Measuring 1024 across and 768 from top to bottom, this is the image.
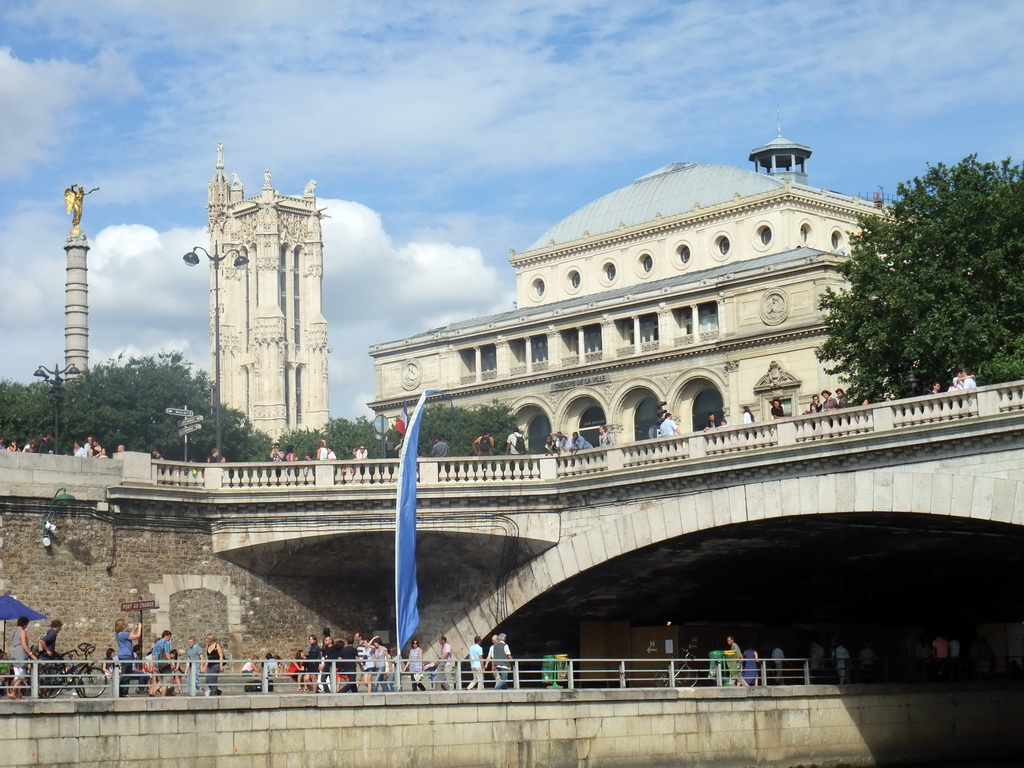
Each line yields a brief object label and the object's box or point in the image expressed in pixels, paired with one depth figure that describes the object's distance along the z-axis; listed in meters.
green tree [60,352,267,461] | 78.44
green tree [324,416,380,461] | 94.27
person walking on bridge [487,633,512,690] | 36.53
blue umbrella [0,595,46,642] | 36.88
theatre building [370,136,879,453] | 94.88
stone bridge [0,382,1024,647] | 38.25
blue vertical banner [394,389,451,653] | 39.00
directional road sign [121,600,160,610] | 40.06
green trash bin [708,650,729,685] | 40.97
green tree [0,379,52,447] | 72.94
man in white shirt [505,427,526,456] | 48.75
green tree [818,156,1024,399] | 56.22
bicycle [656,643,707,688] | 45.41
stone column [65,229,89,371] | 88.20
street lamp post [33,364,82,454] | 50.39
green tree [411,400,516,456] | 94.12
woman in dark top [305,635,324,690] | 40.54
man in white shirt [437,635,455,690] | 41.31
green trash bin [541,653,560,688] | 37.19
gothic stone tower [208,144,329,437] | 172.88
